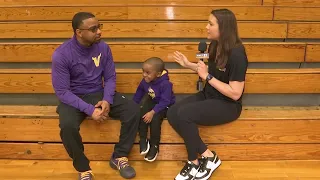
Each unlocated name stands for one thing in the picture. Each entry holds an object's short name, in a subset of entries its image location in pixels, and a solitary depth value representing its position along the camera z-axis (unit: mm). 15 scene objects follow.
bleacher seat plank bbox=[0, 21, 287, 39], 2736
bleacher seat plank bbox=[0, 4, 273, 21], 2936
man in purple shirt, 1765
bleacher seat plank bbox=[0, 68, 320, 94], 2211
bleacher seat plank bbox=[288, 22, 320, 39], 2711
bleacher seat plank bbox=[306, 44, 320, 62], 2465
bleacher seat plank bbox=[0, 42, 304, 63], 2467
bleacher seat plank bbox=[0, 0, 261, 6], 3127
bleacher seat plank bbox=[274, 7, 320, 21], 2900
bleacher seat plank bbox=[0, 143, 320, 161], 2031
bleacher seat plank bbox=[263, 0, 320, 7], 3055
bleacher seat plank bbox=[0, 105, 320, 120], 2008
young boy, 1928
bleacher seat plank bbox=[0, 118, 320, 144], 1991
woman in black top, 1721
